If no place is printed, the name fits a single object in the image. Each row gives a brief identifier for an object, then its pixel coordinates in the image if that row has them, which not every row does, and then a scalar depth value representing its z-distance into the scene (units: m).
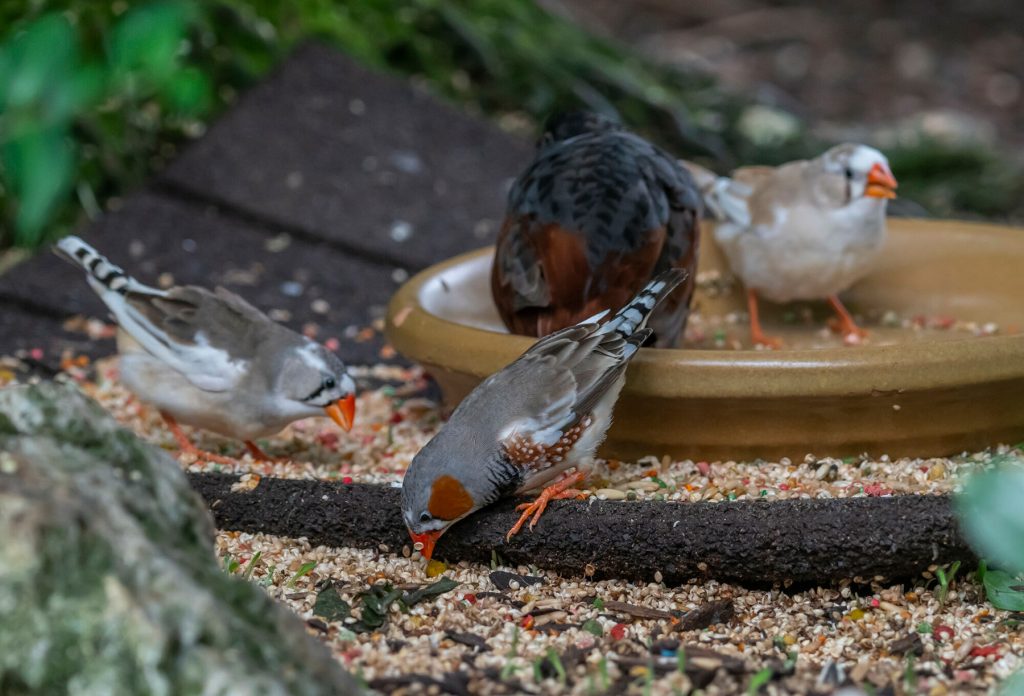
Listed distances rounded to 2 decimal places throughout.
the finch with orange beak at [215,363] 7.11
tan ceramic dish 6.06
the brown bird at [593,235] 6.70
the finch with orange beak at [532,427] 5.51
